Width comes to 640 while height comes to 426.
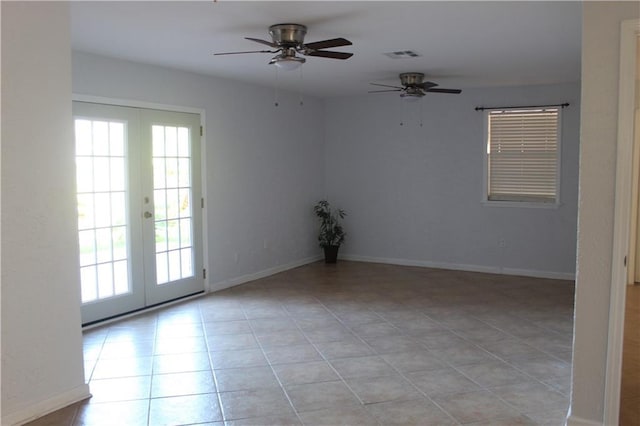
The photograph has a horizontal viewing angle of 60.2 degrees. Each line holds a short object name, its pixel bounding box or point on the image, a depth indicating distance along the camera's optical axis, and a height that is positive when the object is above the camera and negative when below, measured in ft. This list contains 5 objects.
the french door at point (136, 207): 16.12 -0.94
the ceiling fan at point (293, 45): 12.83 +3.08
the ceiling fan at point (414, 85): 19.44 +3.25
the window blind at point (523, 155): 22.84 +0.93
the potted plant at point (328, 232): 26.40 -2.62
